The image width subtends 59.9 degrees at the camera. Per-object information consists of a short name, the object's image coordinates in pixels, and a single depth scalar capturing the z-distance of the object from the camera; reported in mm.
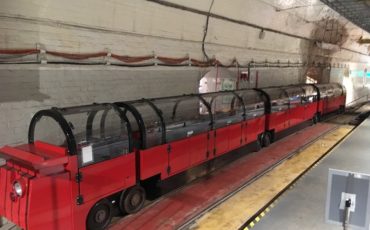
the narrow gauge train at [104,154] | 4062
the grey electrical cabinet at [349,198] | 2611
